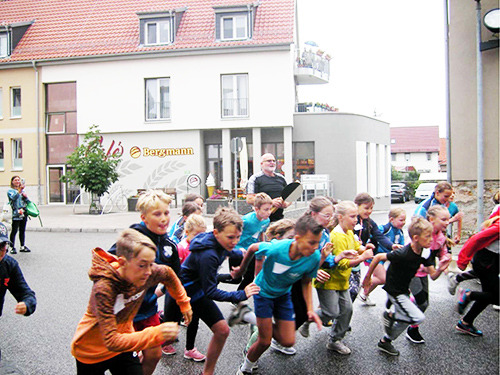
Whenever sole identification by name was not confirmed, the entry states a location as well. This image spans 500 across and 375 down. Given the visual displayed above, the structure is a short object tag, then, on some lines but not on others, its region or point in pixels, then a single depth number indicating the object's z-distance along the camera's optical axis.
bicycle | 25.46
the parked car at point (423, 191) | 37.97
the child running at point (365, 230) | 5.55
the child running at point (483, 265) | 4.93
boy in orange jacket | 2.82
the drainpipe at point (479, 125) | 8.64
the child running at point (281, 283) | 3.97
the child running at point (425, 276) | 4.91
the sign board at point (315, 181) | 22.83
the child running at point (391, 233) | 5.99
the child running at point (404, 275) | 4.48
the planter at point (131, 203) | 22.55
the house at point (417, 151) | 73.44
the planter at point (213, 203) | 19.02
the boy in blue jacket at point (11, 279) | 3.78
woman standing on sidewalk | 10.96
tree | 19.92
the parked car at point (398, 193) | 39.88
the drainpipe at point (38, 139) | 28.11
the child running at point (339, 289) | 4.69
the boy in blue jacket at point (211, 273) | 3.93
